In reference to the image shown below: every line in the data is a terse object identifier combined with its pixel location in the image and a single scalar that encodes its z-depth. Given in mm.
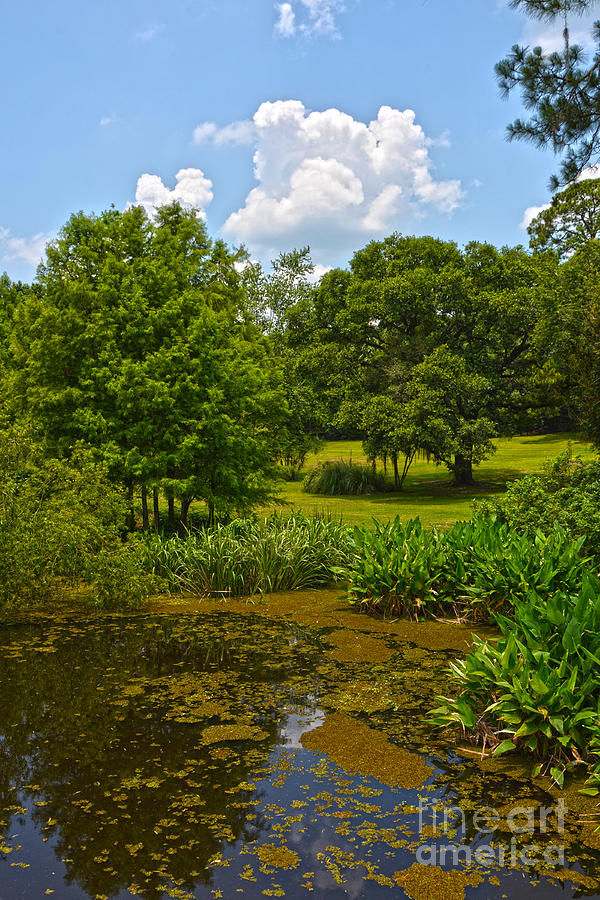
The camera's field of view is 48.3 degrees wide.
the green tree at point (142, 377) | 11781
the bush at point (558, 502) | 9188
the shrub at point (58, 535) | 8680
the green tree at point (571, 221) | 42219
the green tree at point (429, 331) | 25266
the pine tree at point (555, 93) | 9539
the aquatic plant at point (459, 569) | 7719
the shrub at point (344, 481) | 26547
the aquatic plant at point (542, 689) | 4586
